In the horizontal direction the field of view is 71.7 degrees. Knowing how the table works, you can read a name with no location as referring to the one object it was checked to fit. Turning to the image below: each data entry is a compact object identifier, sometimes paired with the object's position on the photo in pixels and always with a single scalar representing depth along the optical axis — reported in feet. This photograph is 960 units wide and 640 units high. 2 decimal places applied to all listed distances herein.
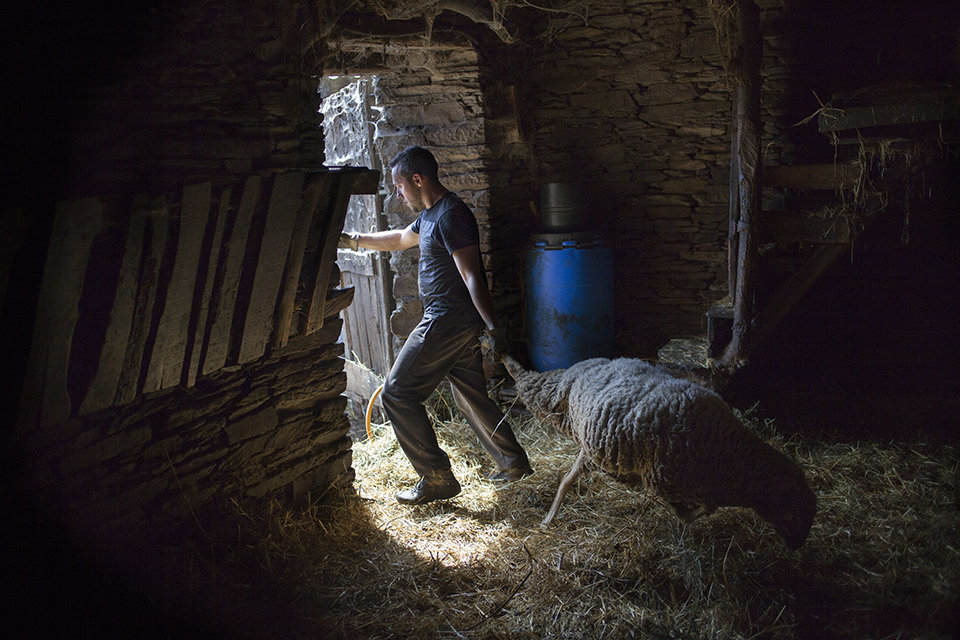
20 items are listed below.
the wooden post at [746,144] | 14.94
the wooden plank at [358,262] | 21.52
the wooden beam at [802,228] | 14.66
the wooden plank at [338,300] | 13.85
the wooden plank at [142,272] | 9.27
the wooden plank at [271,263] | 11.42
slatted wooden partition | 8.63
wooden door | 20.88
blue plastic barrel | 19.03
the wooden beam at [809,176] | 14.44
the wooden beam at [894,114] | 14.16
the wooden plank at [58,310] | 8.34
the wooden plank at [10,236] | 7.73
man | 14.08
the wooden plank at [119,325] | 9.22
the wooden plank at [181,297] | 9.91
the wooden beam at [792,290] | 15.35
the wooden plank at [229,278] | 10.82
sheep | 11.27
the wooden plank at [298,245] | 12.00
